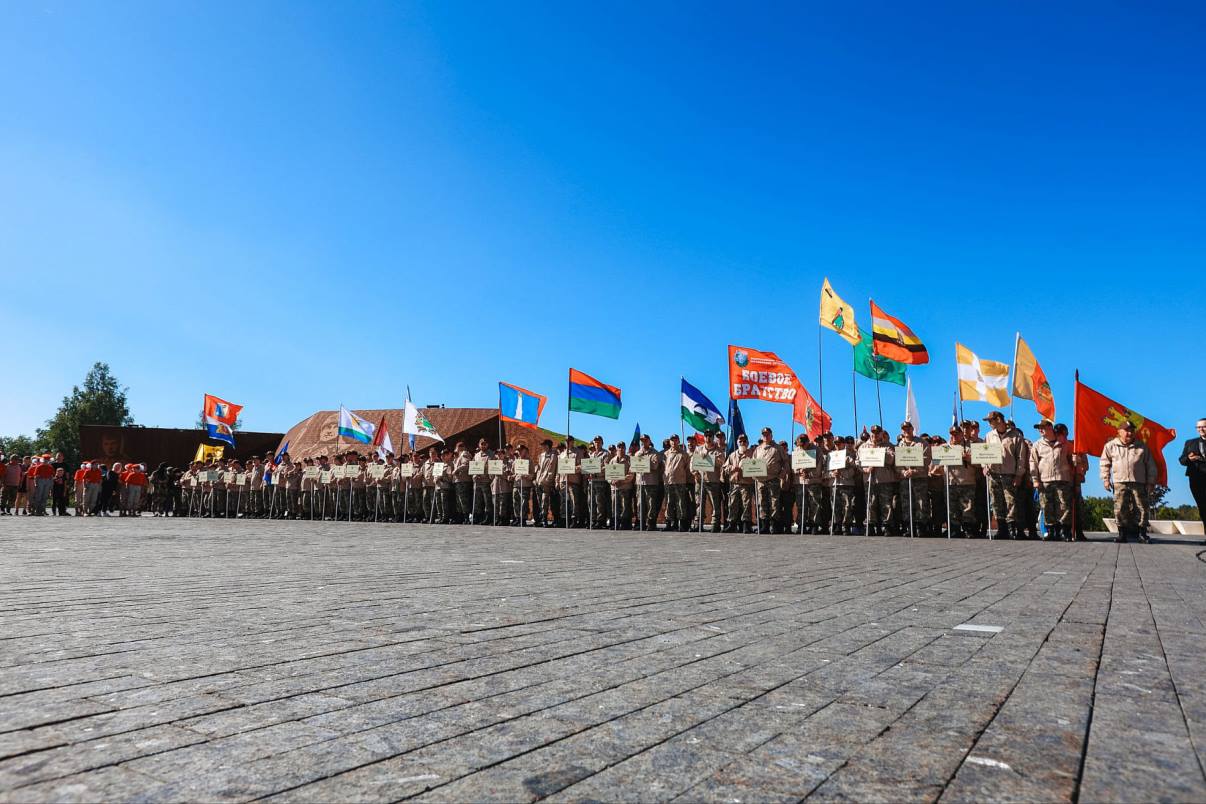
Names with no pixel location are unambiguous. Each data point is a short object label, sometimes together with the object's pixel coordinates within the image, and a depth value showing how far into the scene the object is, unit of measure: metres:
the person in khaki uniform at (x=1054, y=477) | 14.01
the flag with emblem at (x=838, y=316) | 20.61
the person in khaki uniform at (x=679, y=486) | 18.50
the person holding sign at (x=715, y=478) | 17.95
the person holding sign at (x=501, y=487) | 20.80
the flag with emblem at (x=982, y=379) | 19.06
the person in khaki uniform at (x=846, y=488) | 16.22
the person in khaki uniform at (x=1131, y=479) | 13.50
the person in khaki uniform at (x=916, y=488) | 15.59
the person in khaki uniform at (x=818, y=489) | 16.61
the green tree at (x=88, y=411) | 84.94
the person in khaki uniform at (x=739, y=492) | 17.55
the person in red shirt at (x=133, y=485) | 27.62
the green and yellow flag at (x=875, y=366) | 19.86
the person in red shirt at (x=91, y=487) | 26.20
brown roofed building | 33.09
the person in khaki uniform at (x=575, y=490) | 19.89
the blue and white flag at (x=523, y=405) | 23.50
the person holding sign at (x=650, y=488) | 18.80
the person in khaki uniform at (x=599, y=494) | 19.56
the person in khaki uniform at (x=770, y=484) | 16.83
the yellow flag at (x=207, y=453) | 37.97
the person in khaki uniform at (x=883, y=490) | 15.77
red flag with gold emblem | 15.18
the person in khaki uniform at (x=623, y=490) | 19.12
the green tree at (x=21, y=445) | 89.81
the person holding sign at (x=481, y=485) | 21.14
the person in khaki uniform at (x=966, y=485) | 15.20
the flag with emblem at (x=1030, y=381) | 17.38
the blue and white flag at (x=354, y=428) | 26.97
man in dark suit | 12.82
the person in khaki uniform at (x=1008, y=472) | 14.43
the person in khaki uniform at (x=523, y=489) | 20.55
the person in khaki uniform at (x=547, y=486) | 20.38
